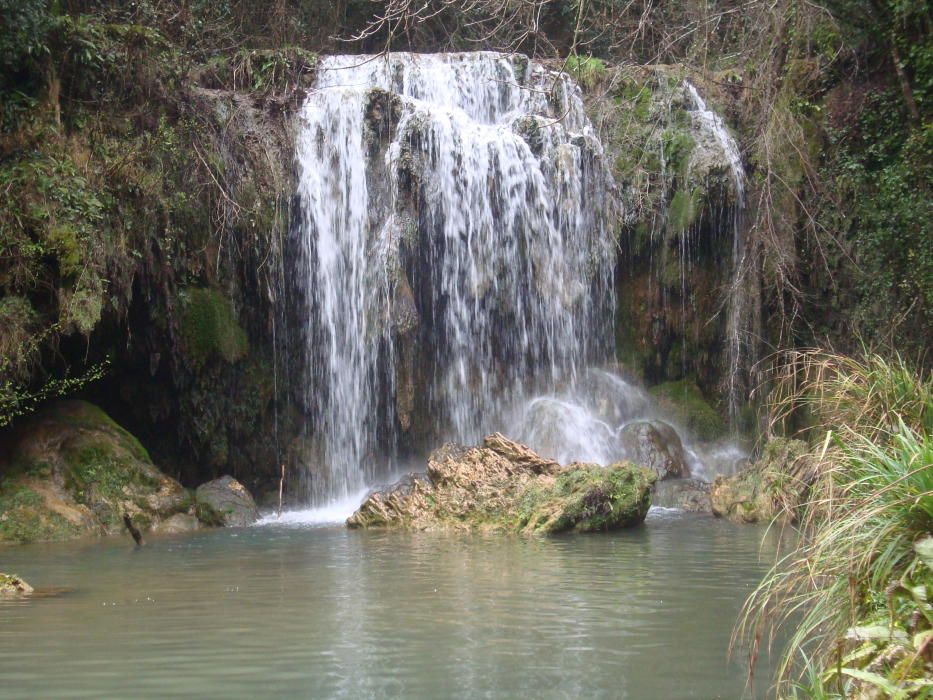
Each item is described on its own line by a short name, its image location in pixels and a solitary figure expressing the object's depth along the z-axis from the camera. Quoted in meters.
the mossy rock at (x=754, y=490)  11.42
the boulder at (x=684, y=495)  13.32
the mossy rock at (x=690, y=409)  16.61
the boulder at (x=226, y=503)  12.84
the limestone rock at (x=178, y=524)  12.14
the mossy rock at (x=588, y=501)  10.85
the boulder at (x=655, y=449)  14.92
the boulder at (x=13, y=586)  7.33
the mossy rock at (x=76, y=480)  11.48
